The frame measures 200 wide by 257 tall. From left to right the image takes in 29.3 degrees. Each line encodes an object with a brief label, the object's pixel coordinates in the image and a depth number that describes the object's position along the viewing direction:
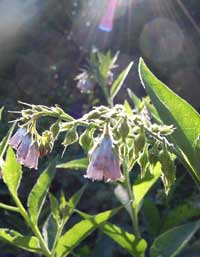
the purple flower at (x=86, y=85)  0.34
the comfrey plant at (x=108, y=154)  0.14
